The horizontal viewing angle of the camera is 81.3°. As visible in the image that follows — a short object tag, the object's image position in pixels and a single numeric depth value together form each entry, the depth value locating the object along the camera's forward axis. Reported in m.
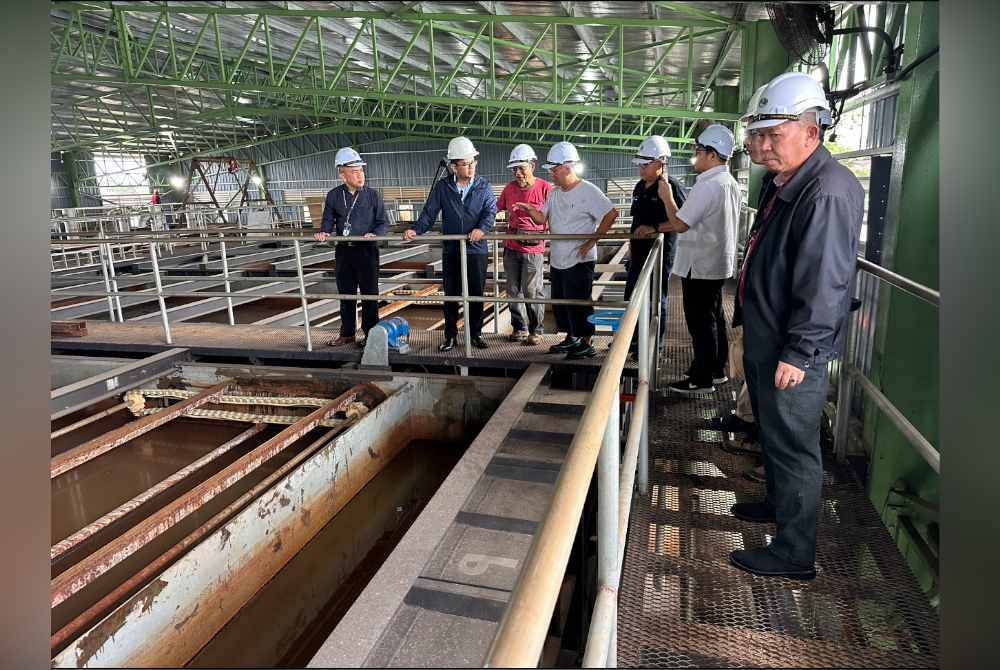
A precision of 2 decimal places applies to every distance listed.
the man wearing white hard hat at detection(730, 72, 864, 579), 1.98
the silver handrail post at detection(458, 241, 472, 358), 5.11
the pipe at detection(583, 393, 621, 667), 1.23
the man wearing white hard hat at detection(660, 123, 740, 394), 3.86
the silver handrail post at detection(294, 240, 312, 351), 5.80
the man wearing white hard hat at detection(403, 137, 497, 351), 5.11
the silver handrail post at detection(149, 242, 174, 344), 6.25
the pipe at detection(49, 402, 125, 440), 5.03
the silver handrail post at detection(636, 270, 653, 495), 2.84
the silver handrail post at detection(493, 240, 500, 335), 5.86
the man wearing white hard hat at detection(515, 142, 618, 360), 4.61
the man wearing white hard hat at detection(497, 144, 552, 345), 5.23
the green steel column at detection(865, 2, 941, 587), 3.05
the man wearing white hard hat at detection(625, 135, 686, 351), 4.35
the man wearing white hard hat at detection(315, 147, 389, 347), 5.50
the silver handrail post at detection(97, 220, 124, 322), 6.93
